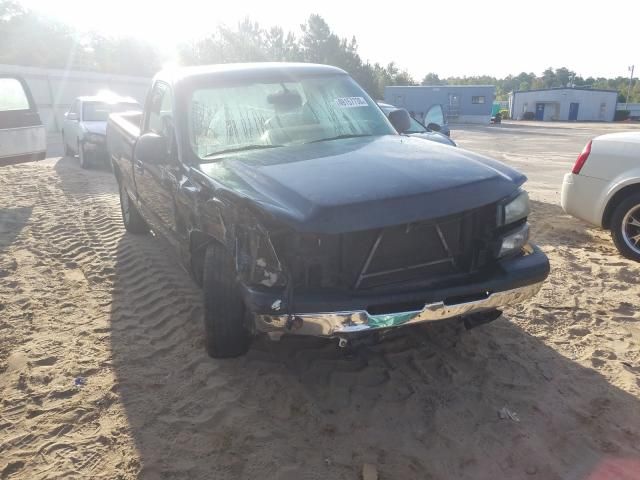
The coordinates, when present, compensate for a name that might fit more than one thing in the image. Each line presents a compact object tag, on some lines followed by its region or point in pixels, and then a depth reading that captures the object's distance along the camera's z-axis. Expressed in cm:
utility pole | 8496
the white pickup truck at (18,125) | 827
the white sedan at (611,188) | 519
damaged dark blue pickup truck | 251
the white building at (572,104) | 5822
